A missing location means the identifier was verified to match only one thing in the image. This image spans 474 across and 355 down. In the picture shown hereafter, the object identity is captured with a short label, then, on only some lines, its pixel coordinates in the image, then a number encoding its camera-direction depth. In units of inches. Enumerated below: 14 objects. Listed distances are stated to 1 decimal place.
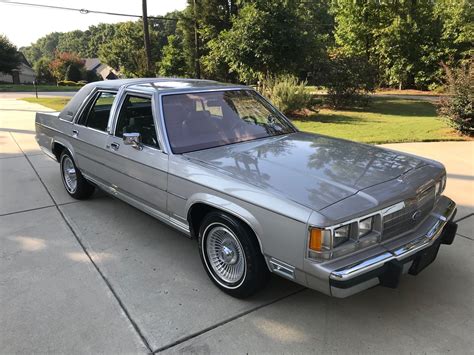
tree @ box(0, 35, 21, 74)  1895.9
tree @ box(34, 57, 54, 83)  2623.0
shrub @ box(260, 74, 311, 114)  486.0
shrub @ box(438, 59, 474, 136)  360.2
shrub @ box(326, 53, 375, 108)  572.4
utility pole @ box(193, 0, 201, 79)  1233.6
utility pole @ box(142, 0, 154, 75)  936.3
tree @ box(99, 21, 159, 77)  1739.7
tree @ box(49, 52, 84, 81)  2463.1
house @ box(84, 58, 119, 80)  3535.9
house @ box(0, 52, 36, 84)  2951.5
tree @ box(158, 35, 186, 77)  1478.5
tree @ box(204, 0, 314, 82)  555.8
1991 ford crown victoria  97.0
